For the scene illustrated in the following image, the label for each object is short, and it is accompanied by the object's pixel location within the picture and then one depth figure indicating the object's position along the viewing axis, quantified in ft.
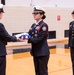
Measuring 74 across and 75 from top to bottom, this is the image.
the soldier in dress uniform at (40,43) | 16.70
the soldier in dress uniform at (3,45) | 15.30
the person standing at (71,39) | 20.37
